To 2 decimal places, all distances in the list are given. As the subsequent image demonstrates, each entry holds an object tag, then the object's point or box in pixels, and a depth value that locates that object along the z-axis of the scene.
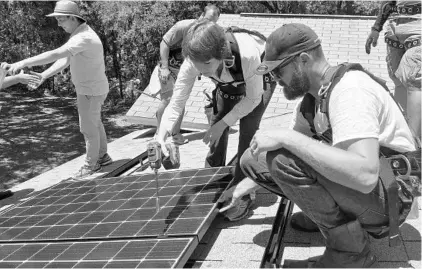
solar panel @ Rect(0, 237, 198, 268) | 2.87
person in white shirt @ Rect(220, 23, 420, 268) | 2.28
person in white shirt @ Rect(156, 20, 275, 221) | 3.34
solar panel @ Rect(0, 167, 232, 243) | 3.35
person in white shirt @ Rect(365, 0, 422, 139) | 3.90
